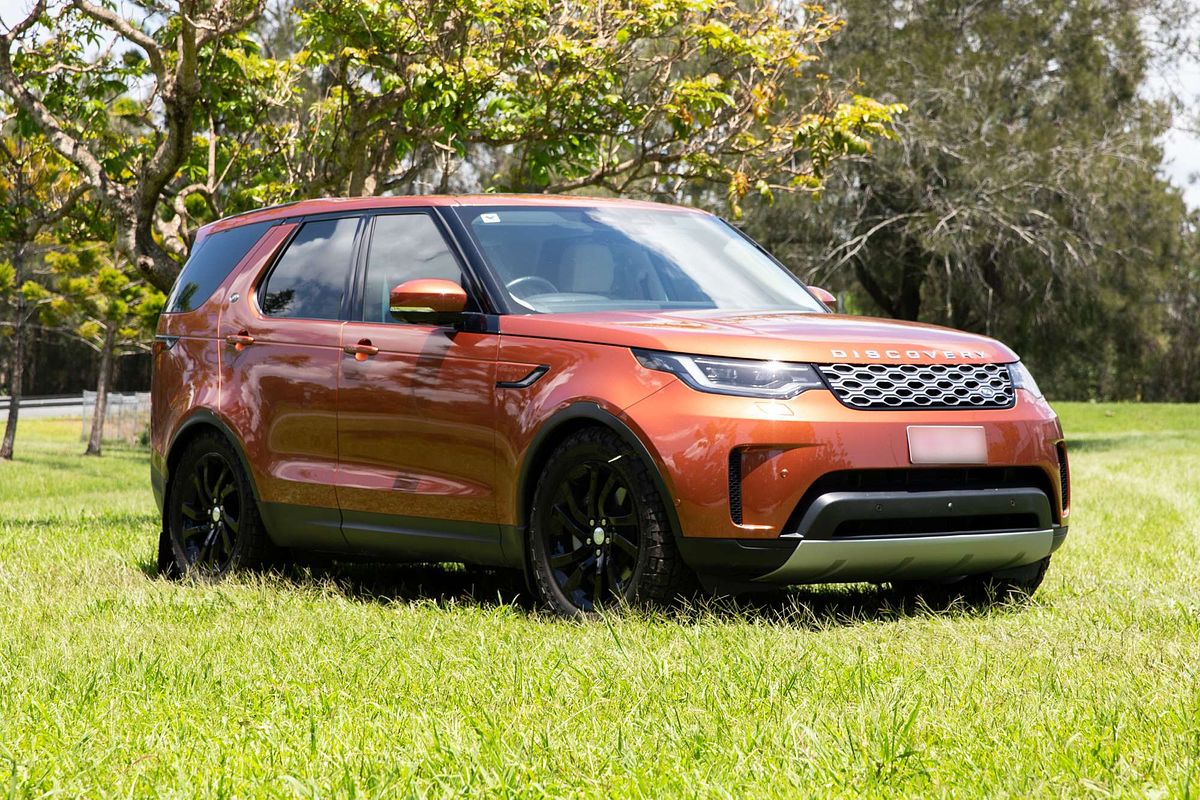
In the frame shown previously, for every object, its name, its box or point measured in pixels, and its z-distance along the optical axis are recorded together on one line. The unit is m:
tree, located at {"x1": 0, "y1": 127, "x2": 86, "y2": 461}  17.91
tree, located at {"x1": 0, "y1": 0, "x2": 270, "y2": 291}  11.42
